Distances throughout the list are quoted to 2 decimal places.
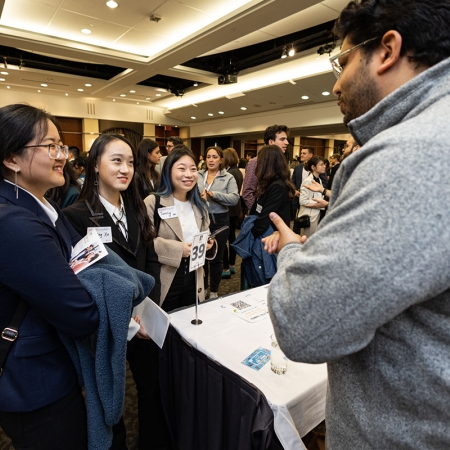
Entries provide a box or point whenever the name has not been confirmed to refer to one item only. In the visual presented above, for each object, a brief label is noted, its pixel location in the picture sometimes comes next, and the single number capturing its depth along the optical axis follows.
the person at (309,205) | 3.93
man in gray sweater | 0.40
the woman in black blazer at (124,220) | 1.52
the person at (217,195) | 3.38
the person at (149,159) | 3.63
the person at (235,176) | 4.68
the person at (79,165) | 3.95
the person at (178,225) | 1.97
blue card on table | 1.15
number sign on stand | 1.45
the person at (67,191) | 2.48
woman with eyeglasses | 0.84
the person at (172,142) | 4.42
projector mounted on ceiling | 7.05
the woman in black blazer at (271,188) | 2.52
